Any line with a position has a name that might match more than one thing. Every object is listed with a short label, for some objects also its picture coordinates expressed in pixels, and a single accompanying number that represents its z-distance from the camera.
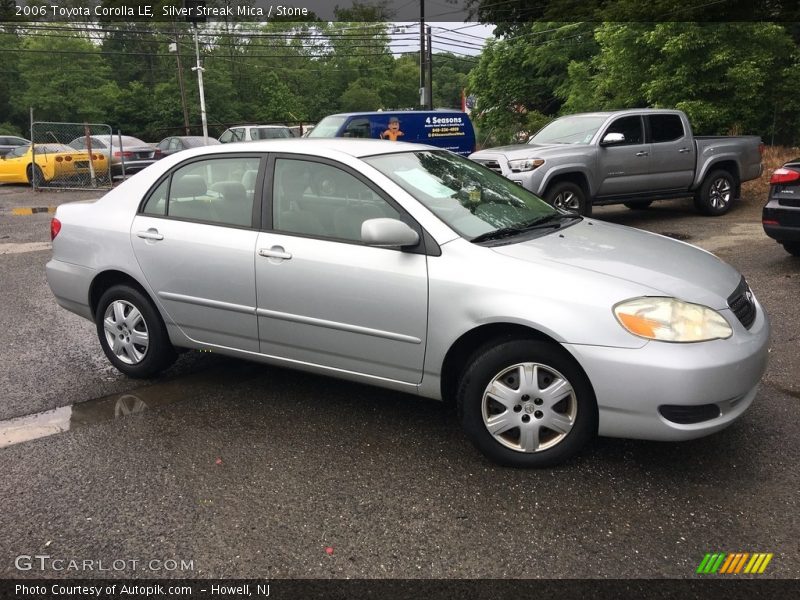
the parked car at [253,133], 21.56
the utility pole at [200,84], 35.80
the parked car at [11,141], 27.05
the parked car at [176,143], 22.50
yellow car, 19.22
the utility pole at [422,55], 32.44
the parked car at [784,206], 7.18
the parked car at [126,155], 20.58
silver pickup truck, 10.12
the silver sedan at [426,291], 3.25
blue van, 15.22
